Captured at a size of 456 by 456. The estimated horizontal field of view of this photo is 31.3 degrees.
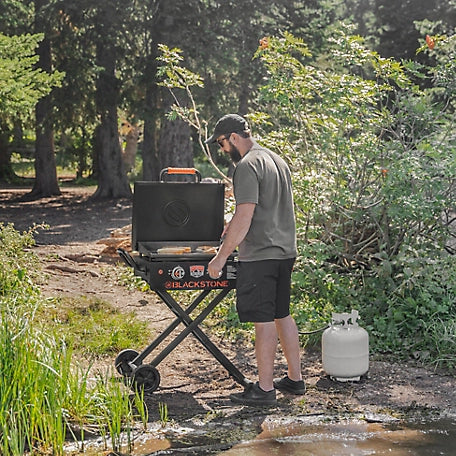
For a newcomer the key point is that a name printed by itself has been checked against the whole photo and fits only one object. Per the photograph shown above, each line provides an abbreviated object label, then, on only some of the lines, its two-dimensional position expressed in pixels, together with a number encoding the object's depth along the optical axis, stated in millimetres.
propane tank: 6031
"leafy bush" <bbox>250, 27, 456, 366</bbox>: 7191
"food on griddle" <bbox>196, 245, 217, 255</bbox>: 6138
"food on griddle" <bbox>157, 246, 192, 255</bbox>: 5699
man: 5309
